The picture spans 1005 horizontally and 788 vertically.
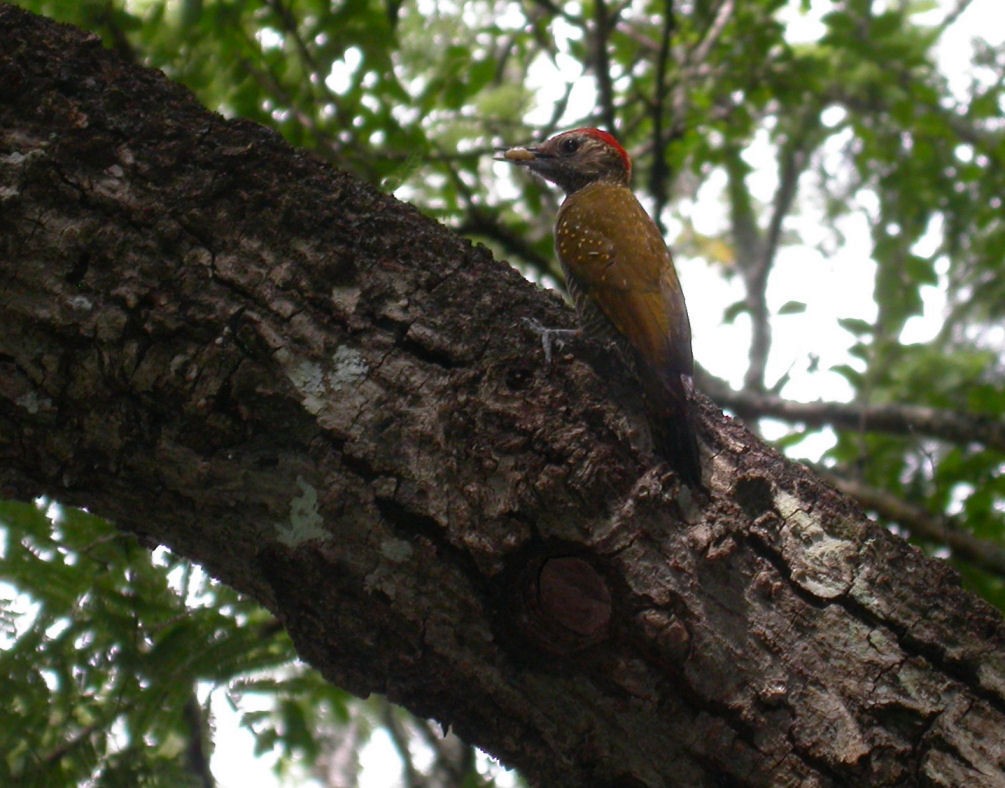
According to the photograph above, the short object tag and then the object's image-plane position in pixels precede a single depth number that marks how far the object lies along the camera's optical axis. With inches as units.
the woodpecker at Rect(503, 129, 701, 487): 191.0
